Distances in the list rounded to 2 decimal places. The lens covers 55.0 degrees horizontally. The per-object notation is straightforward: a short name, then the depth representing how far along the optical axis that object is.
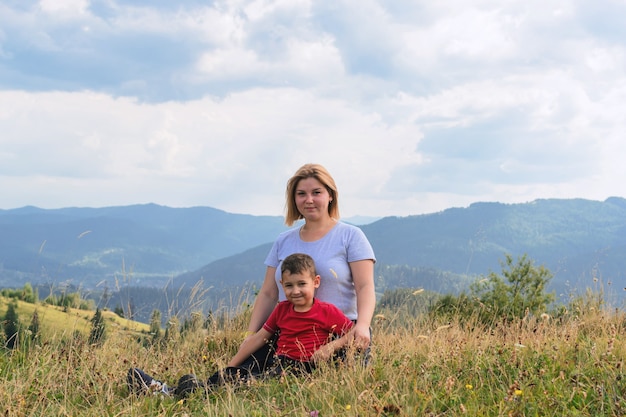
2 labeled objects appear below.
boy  4.94
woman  5.38
